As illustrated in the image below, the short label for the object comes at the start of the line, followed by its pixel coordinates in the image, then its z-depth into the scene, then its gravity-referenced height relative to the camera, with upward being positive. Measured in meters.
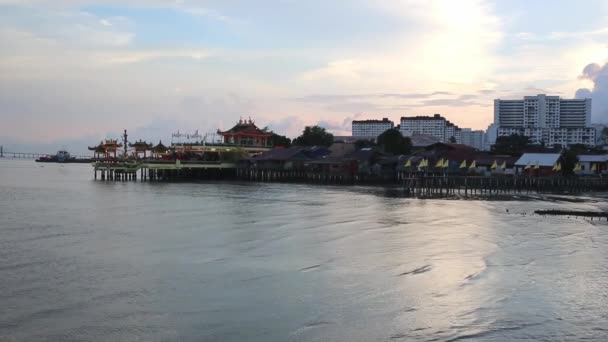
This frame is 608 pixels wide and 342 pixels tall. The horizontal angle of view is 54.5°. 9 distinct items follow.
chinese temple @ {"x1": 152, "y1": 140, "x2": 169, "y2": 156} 71.94 +1.51
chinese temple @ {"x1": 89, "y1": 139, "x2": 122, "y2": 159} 67.62 +1.50
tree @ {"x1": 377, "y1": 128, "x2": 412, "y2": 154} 79.12 +2.85
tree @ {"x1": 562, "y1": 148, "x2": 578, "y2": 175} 59.69 +0.19
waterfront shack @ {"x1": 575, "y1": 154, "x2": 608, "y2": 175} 62.03 +0.17
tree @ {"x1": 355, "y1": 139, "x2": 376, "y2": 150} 75.35 +2.57
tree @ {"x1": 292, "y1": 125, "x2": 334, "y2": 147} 88.94 +3.96
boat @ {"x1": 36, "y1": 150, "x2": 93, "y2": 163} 180.62 +0.48
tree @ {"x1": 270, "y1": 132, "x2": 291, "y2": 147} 87.99 +3.30
